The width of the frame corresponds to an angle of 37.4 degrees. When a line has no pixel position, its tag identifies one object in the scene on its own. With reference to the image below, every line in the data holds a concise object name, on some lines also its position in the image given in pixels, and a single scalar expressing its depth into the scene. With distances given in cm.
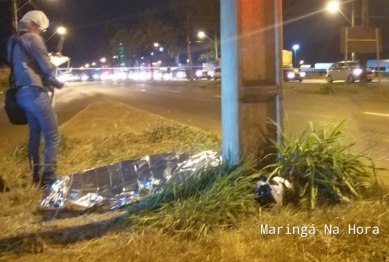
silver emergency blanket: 524
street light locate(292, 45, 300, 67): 6962
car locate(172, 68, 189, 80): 6381
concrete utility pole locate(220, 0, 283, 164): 521
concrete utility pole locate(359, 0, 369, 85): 2826
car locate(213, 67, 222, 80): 4838
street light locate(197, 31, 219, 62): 4911
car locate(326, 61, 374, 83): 3366
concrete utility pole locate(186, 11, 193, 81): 5206
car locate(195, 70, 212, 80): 5941
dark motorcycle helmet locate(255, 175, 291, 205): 465
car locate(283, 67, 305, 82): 4094
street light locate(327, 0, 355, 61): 2926
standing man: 553
